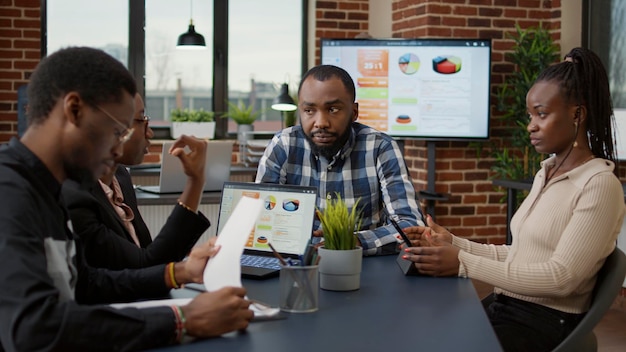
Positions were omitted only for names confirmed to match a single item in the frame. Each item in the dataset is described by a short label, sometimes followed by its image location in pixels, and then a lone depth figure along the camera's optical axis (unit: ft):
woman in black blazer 6.23
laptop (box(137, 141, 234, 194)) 14.23
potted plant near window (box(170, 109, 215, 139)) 22.21
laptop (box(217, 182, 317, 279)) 7.14
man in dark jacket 4.22
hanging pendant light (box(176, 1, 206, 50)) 21.40
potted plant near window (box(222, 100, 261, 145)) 22.69
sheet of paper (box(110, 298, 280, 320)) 5.33
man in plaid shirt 8.69
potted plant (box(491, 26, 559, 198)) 18.67
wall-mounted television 18.52
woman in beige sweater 6.45
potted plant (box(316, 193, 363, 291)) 6.34
